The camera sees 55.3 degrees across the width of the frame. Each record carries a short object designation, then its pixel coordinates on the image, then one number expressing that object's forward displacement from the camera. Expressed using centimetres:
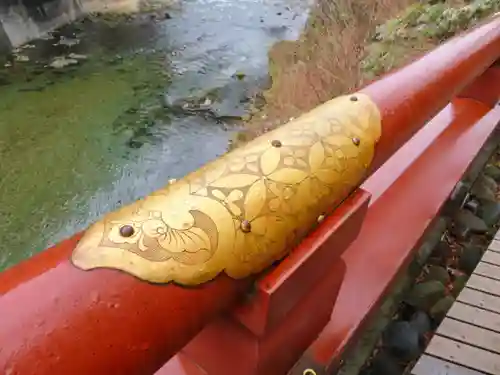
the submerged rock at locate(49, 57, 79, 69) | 868
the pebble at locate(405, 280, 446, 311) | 167
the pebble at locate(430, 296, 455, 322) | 163
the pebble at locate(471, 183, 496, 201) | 219
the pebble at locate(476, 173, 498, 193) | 228
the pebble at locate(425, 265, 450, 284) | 179
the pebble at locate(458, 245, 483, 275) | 183
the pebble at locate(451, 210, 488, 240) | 200
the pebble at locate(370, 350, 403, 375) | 145
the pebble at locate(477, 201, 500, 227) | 205
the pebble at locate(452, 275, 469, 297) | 175
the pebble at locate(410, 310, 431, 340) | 158
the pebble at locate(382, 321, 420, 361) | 150
